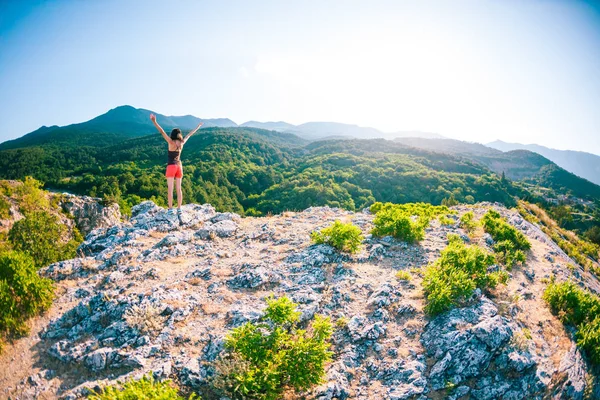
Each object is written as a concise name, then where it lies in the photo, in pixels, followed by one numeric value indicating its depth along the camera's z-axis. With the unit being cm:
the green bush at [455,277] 727
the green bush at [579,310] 644
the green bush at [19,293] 614
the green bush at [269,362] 497
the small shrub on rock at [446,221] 1381
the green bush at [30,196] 2051
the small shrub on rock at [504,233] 1185
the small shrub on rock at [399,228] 1149
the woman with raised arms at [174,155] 1092
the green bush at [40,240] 953
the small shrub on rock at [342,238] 1031
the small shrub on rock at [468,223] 1323
